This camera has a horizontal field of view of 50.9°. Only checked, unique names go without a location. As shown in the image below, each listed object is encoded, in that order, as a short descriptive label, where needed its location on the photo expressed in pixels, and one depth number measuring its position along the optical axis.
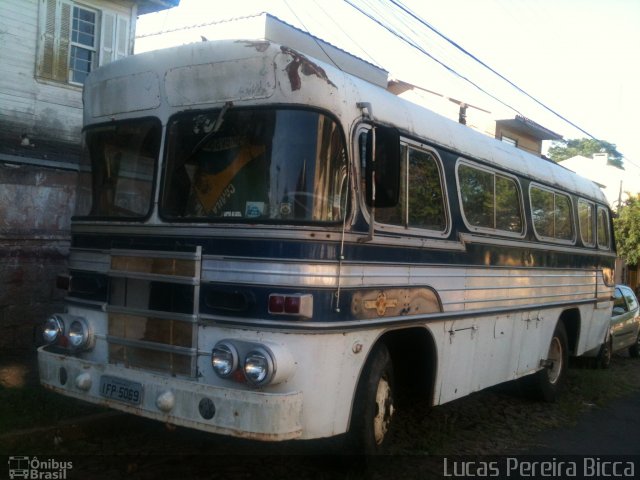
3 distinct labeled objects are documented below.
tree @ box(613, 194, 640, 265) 26.58
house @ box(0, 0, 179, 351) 8.71
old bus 4.33
